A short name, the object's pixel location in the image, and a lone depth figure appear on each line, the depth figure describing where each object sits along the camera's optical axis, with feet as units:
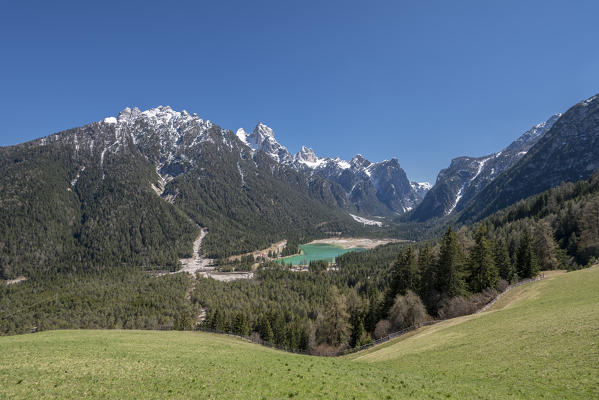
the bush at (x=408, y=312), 167.12
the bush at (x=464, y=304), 164.35
